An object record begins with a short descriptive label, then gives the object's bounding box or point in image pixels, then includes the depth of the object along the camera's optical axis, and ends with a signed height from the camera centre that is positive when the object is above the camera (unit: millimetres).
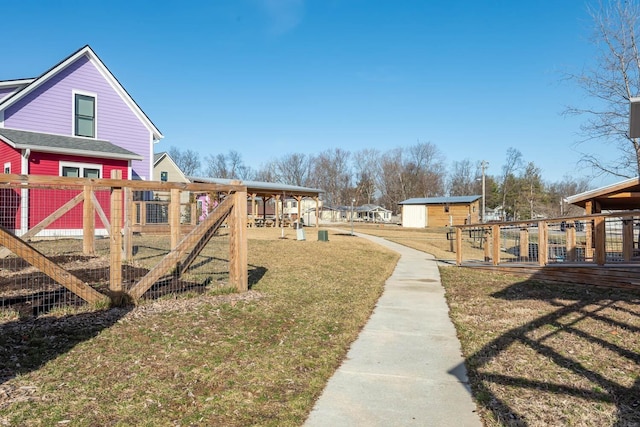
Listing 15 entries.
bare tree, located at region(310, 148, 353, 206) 85562 +8514
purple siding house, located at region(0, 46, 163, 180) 14751 +3841
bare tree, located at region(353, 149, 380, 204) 83638 +7688
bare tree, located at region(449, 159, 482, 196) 81000 +7092
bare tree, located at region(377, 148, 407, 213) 79438 +7609
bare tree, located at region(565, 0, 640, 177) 16258 +4866
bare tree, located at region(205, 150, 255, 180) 87112 +10418
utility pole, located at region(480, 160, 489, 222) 48625 +6480
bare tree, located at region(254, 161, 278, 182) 84812 +9019
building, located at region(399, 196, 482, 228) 48162 +1192
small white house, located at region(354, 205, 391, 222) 73556 +1440
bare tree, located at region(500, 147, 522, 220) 67750 +5735
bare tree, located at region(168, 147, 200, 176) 88062 +12095
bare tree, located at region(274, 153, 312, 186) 84250 +9629
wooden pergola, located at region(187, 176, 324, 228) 29580 +2136
